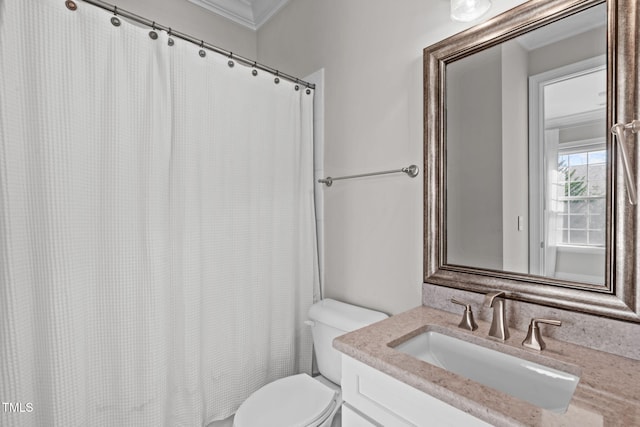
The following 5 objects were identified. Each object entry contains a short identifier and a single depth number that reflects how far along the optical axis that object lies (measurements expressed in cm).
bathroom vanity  57
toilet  112
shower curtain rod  108
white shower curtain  96
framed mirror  79
